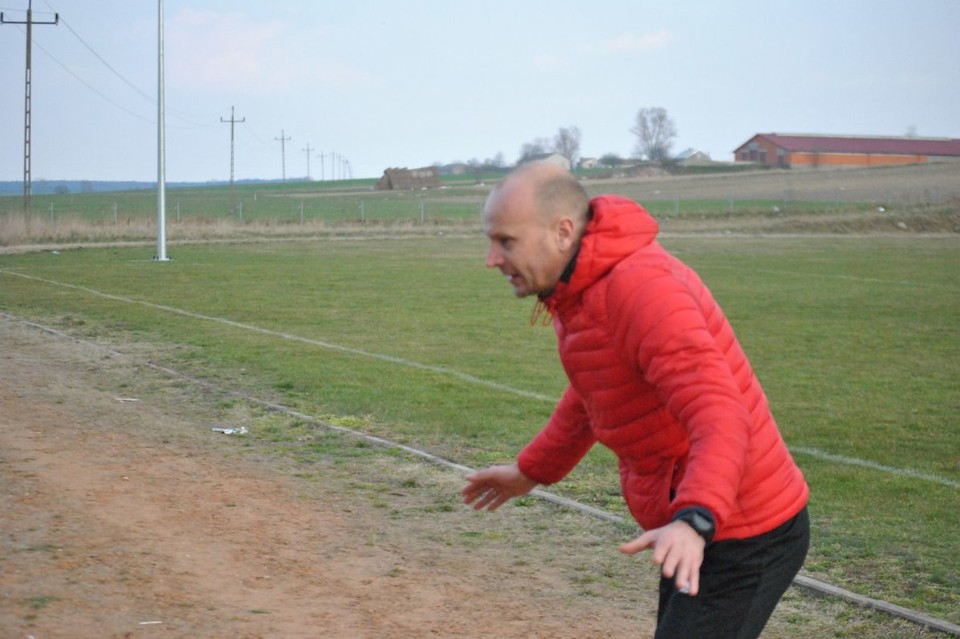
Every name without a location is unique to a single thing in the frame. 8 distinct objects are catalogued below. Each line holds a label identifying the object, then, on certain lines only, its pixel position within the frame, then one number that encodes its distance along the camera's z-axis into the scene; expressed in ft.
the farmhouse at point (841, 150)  395.55
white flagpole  106.42
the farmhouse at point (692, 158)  398.21
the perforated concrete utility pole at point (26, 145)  152.35
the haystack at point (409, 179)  322.34
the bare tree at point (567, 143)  295.07
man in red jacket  9.25
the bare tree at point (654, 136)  419.74
